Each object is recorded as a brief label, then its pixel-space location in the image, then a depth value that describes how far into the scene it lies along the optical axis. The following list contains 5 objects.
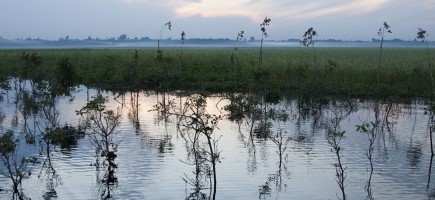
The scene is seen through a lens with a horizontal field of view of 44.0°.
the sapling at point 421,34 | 19.30
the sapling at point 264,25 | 26.38
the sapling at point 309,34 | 29.08
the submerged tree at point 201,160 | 11.75
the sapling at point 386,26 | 23.73
